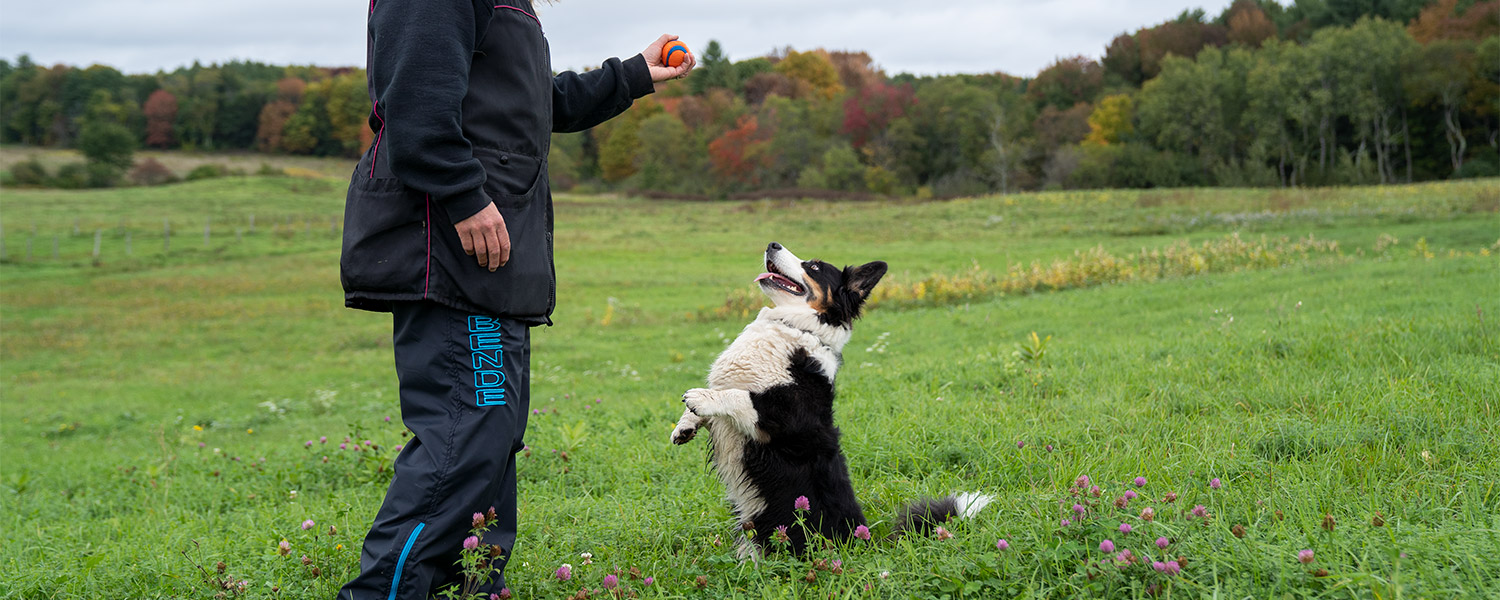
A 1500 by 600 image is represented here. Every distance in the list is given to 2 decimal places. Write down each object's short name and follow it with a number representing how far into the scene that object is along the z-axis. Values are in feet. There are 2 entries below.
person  7.60
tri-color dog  10.05
